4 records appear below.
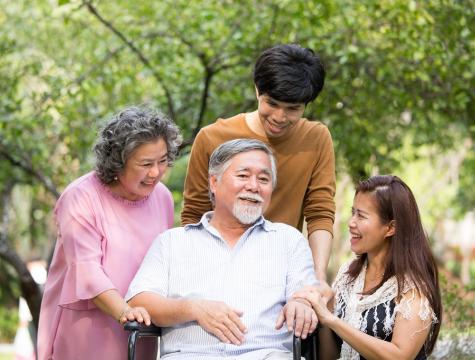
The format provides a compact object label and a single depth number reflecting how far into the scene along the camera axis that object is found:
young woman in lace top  3.41
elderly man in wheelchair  3.47
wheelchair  3.27
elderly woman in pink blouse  3.65
